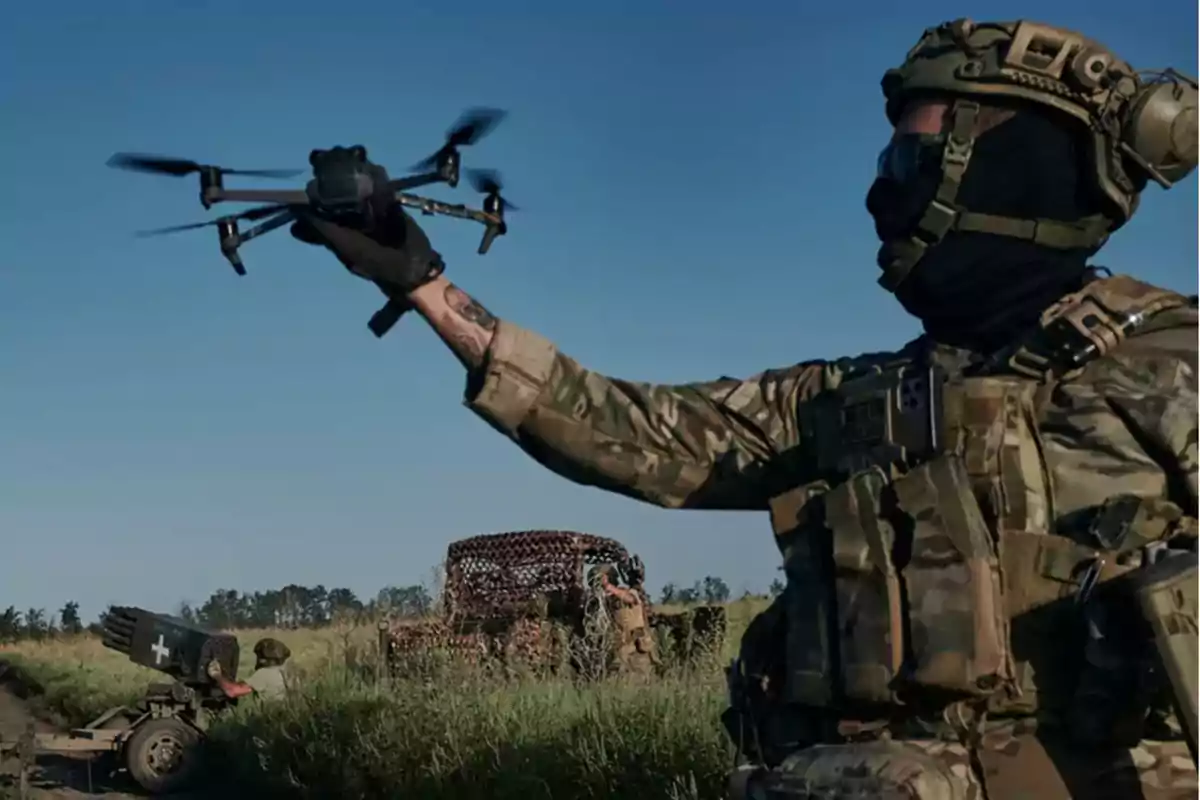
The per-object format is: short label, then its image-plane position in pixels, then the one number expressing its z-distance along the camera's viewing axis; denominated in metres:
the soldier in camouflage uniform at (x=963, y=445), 2.87
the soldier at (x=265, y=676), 14.06
